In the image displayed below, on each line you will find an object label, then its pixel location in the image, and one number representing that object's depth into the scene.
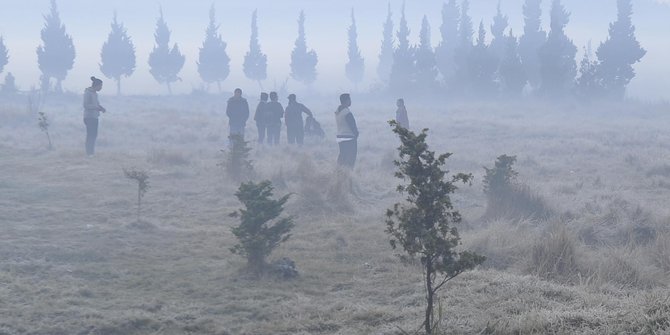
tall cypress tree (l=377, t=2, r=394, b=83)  72.72
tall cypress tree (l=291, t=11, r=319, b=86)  66.56
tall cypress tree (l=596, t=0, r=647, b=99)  43.75
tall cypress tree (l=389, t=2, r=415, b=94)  52.66
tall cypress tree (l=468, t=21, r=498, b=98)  46.34
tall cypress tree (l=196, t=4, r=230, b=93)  60.31
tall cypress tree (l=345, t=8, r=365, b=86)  75.19
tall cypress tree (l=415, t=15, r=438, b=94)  50.69
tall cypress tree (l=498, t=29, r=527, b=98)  45.03
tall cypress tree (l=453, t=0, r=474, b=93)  47.95
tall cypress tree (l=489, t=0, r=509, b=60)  52.65
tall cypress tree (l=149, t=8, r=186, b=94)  57.12
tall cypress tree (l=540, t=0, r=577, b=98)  43.69
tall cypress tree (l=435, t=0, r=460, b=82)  58.91
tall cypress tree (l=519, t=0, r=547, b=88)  48.59
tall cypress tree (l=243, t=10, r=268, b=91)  63.47
